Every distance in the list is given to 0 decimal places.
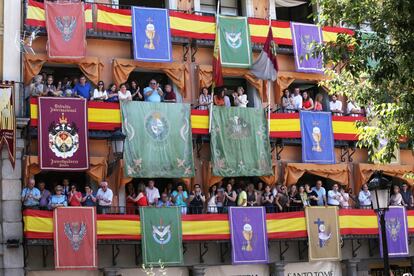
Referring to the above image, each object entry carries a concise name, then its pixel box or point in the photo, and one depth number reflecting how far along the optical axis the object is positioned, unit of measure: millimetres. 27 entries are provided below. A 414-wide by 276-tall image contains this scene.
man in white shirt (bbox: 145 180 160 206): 25523
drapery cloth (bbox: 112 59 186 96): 26250
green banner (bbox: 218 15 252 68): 27594
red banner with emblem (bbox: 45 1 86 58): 25156
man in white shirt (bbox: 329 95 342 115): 29422
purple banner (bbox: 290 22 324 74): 28922
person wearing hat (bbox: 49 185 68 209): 23781
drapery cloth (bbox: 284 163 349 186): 27969
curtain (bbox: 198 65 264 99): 27469
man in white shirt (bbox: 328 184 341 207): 28050
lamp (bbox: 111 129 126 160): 23969
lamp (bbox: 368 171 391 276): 18156
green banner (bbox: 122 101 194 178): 25438
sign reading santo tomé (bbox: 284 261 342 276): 27500
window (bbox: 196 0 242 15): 29203
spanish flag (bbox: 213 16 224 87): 26844
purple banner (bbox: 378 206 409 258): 28406
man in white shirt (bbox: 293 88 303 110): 28612
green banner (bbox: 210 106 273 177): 26688
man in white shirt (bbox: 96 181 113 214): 24533
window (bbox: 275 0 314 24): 31641
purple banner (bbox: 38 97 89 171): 24312
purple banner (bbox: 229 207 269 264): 25875
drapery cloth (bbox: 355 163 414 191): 29297
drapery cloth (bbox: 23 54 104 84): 24938
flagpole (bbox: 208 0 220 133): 26688
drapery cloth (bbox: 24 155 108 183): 24984
